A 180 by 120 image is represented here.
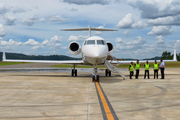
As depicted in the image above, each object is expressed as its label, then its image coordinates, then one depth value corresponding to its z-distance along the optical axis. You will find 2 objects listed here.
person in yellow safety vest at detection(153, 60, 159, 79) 15.77
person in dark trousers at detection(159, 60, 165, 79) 15.65
